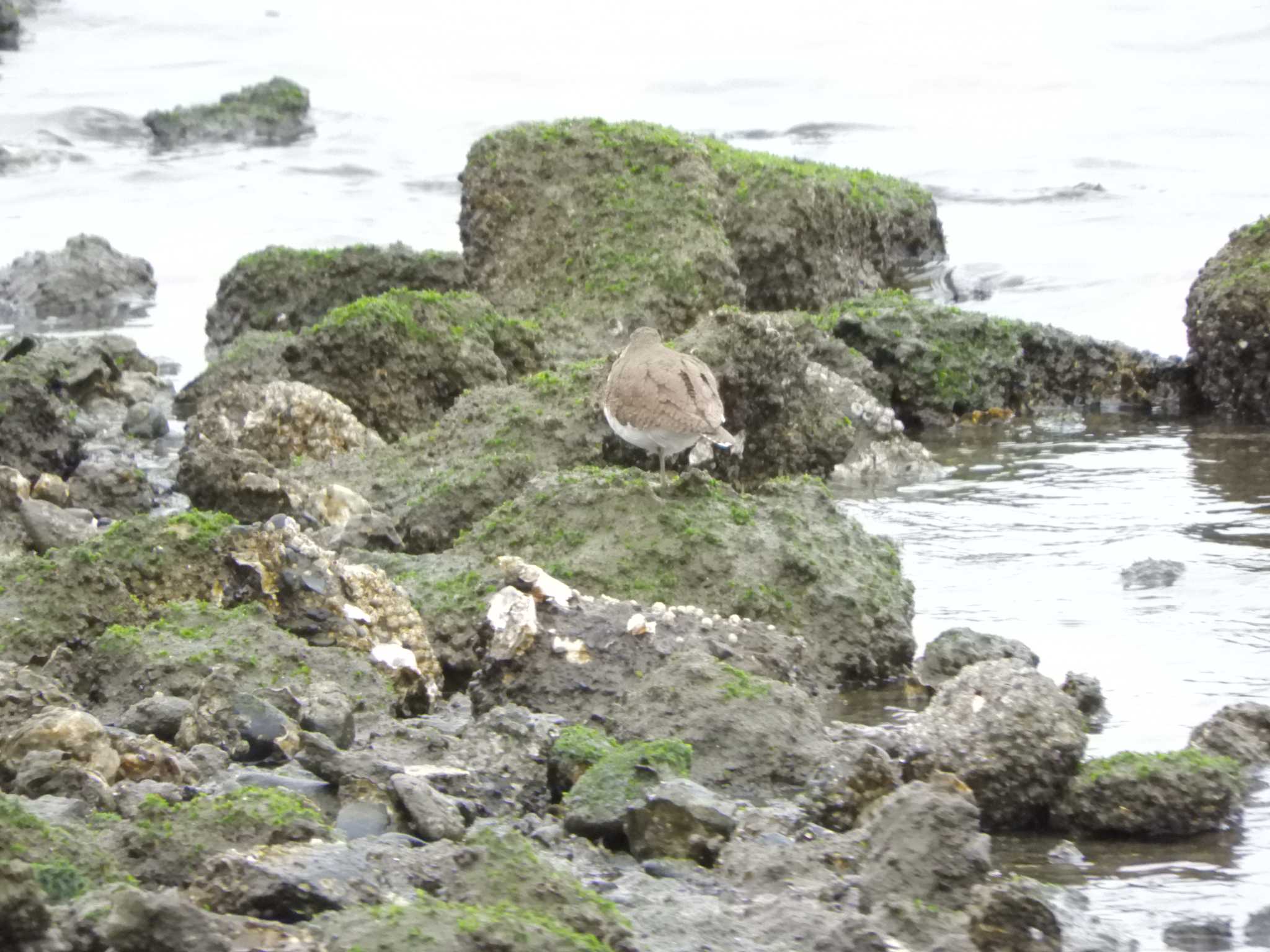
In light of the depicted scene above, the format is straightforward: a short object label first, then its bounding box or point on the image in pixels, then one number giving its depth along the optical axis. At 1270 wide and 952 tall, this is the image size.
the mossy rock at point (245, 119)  56.16
